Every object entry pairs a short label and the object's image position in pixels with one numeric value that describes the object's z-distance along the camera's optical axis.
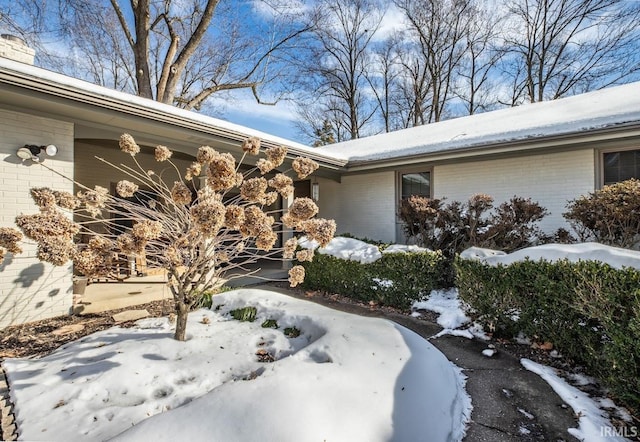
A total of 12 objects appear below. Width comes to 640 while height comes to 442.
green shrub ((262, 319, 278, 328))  3.76
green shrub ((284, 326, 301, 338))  3.54
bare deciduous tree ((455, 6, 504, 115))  19.48
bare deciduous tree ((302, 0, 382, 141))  20.94
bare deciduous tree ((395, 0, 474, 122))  19.92
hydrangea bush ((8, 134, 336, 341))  2.30
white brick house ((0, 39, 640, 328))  4.46
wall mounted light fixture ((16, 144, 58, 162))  4.49
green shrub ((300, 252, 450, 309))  5.42
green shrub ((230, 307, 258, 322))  3.96
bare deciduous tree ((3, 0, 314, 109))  12.13
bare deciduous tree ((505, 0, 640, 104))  14.45
